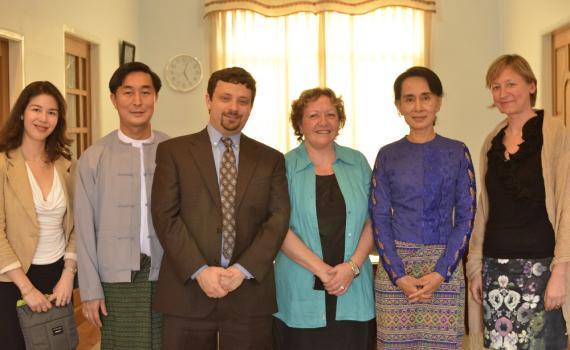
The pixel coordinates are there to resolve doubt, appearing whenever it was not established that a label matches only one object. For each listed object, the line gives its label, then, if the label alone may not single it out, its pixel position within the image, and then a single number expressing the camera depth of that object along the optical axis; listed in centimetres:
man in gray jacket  245
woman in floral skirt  241
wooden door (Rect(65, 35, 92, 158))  553
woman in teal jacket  252
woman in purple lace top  243
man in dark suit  227
